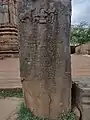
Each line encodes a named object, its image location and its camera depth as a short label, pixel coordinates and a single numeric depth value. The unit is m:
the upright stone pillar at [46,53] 1.75
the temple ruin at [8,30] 6.04
